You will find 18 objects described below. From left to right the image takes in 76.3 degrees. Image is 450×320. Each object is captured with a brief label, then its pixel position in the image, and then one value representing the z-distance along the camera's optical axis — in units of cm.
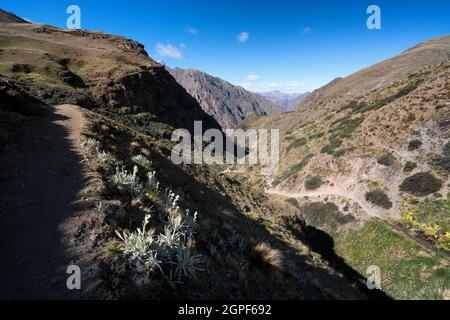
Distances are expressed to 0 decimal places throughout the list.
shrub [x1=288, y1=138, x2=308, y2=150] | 6594
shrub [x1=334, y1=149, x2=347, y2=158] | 4384
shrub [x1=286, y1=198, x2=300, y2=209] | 4042
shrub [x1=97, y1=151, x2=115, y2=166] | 1132
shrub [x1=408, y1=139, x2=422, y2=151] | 3552
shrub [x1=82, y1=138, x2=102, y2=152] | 1289
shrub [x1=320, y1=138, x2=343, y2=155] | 4672
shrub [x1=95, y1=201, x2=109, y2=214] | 749
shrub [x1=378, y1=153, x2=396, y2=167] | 3612
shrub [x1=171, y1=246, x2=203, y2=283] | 620
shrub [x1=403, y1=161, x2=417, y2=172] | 3359
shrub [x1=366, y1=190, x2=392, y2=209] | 3172
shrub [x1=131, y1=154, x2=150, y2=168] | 1452
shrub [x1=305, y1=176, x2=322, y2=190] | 4209
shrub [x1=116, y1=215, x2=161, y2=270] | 594
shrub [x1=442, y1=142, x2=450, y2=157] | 3238
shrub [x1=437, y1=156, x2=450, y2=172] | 3108
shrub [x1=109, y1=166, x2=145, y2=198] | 930
